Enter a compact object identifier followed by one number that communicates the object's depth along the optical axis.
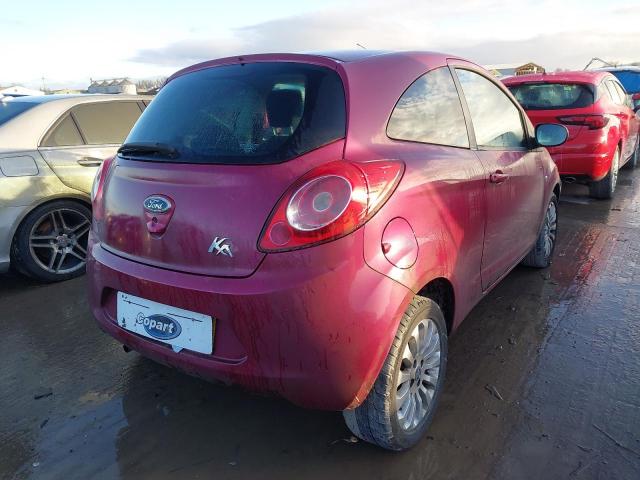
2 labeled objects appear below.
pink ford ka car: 1.76
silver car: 3.88
